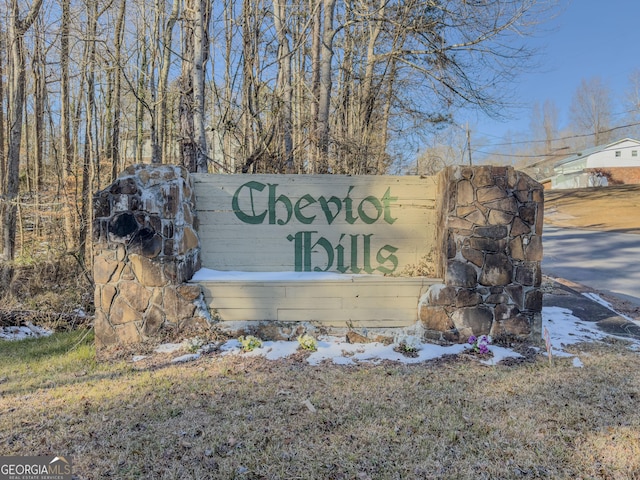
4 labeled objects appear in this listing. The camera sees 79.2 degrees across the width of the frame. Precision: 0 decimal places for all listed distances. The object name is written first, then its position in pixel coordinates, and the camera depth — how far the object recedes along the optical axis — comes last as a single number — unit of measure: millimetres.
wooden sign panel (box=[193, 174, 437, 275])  4230
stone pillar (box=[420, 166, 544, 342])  3871
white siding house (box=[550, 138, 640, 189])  34750
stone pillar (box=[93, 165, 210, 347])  3750
